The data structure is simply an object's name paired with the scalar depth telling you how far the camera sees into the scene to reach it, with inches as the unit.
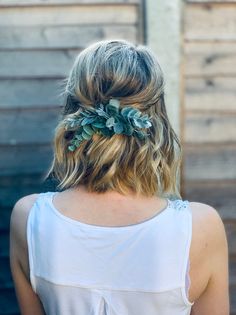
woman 55.7
